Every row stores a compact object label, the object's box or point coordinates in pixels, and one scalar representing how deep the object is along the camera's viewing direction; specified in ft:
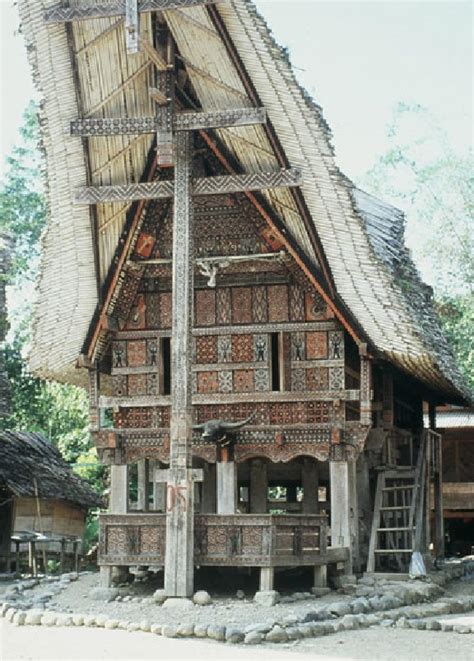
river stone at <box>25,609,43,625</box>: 42.32
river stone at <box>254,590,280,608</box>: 45.01
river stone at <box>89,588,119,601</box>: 47.91
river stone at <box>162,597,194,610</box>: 44.01
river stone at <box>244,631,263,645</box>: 37.32
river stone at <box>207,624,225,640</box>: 37.84
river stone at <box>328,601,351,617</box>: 43.09
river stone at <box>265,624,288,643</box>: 37.57
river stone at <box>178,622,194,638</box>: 38.63
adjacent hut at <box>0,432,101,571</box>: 67.10
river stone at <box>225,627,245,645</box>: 37.42
